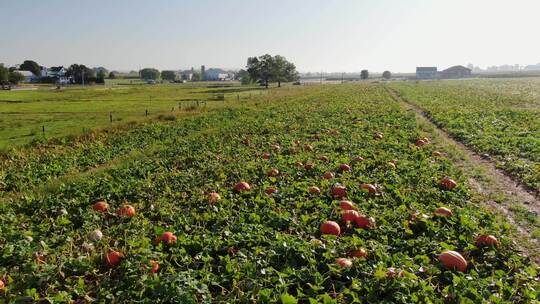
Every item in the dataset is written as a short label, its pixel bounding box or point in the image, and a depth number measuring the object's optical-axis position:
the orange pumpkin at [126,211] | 8.09
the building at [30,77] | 137.04
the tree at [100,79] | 125.75
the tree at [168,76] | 194.50
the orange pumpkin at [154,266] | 5.57
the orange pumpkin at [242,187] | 9.49
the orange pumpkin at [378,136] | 16.99
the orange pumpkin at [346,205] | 7.84
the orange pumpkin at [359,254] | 5.89
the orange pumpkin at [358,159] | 12.52
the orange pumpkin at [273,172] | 10.84
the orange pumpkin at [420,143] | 15.70
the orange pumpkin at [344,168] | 11.39
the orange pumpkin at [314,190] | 9.10
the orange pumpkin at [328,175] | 10.38
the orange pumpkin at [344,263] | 5.57
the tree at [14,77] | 101.19
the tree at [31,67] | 155.00
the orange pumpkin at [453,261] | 5.77
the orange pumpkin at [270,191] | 9.15
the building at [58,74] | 131.75
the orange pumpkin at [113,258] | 5.98
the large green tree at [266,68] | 116.06
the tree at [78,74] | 127.90
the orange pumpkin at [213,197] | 8.65
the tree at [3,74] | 90.94
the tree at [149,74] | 192.14
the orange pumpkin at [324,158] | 12.67
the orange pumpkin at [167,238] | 6.52
